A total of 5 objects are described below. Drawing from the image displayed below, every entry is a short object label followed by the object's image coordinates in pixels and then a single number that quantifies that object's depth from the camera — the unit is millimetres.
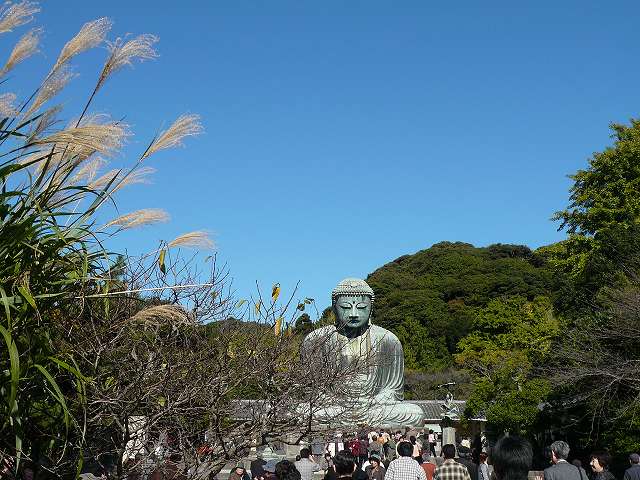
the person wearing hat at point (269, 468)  10977
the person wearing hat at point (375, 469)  10156
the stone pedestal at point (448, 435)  23477
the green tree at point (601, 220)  25344
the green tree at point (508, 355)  21047
